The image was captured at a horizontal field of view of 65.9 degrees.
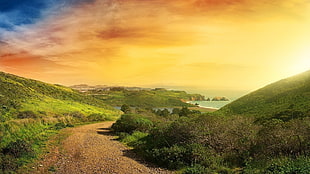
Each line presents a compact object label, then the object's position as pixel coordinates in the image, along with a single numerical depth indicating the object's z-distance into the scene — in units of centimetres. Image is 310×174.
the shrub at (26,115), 2690
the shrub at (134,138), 1784
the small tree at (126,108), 5938
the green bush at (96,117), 4088
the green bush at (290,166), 788
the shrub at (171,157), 1158
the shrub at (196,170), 993
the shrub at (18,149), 1295
